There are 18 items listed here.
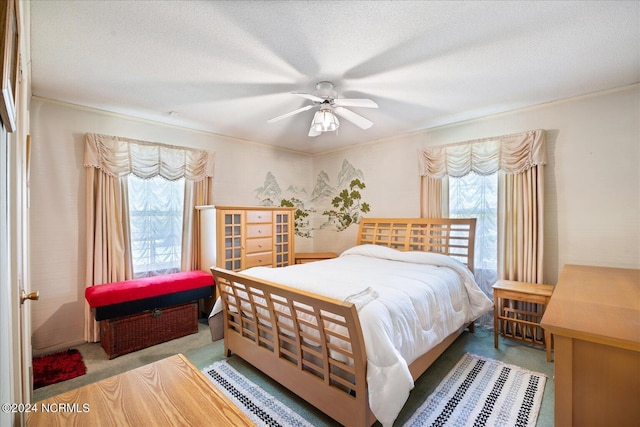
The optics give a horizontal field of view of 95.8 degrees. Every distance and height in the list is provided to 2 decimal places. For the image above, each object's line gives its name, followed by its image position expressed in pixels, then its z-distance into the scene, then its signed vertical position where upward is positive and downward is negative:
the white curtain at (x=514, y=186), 3.05 +0.28
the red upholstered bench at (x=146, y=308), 2.79 -0.99
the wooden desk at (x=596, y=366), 1.21 -0.68
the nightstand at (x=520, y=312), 2.70 -1.04
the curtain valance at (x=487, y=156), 3.08 +0.66
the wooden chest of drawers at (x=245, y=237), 3.59 -0.32
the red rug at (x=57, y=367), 2.42 -1.39
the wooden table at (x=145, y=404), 0.85 -0.61
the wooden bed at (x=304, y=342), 1.66 -0.92
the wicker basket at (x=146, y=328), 2.81 -1.20
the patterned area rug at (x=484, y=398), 1.90 -1.36
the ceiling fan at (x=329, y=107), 2.42 +0.93
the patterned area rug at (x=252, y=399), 1.91 -1.37
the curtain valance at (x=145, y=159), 3.12 +0.65
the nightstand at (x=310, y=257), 4.56 -0.70
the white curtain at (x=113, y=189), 3.08 +0.26
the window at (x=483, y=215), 3.45 -0.04
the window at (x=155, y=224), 3.45 -0.13
